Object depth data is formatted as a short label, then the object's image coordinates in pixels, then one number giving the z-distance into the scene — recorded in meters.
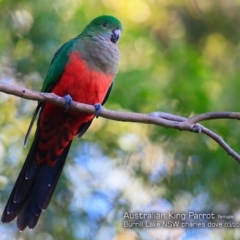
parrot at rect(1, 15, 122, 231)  9.66
